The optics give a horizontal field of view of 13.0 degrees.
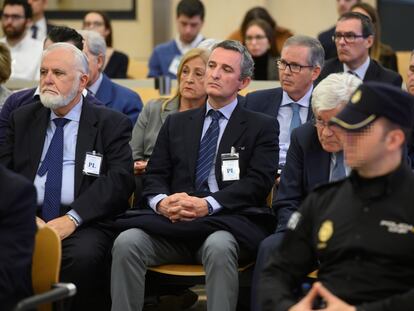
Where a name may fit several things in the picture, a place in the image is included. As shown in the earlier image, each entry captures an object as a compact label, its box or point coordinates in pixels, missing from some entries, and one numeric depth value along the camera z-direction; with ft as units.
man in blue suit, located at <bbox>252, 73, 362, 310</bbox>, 24.43
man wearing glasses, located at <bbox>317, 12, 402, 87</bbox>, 35.77
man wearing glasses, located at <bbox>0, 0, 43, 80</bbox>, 44.86
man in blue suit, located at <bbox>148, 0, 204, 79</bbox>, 47.32
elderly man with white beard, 27.26
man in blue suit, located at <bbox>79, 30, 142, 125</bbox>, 35.61
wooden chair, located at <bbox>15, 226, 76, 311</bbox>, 21.73
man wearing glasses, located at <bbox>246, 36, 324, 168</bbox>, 31.60
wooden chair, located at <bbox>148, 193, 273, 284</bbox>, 26.58
